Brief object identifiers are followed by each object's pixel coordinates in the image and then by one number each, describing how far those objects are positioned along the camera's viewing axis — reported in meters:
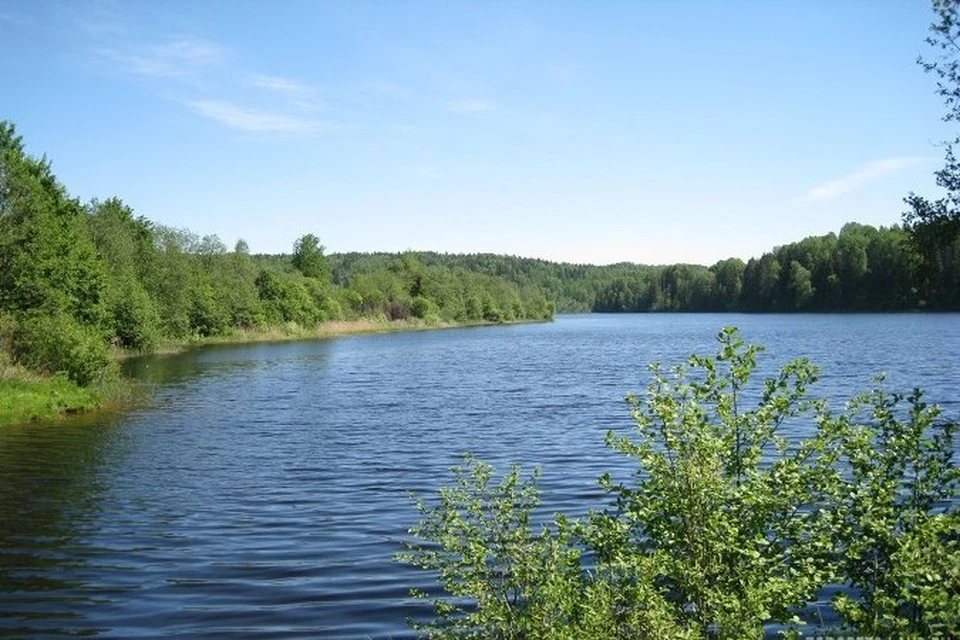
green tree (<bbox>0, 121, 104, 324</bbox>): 37.78
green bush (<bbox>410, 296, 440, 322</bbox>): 144.75
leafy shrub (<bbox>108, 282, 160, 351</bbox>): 62.44
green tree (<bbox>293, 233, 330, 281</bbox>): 144.88
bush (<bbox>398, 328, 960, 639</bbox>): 6.57
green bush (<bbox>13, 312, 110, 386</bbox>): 33.91
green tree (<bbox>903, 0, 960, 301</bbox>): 13.20
